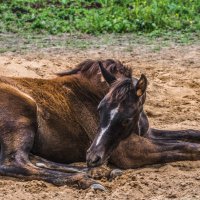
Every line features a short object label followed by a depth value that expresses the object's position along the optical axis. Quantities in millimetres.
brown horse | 14461
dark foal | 13789
